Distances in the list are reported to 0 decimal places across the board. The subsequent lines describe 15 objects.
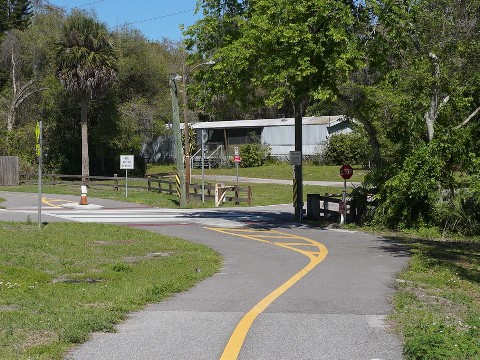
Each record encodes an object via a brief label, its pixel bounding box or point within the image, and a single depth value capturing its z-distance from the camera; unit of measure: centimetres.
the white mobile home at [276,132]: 6456
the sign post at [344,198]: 2447
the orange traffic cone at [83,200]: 3566
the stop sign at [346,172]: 2441
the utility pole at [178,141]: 3348
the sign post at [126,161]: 4019
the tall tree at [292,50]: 2098
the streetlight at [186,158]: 3717
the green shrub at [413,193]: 2147
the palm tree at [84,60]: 4888
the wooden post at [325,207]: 2694
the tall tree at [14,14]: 6431
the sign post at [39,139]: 1904
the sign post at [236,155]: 4442
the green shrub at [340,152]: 6040
